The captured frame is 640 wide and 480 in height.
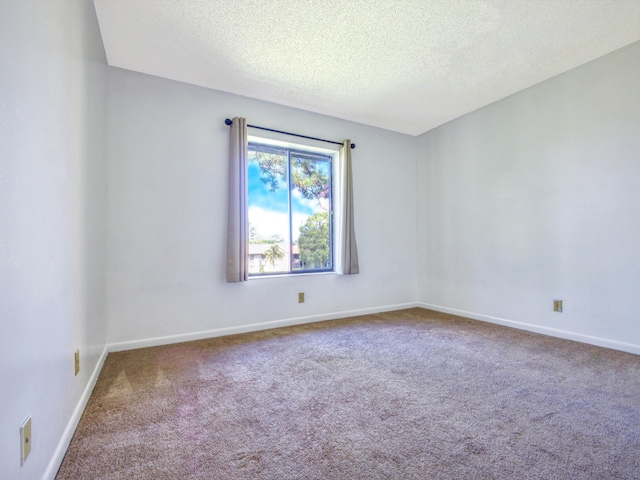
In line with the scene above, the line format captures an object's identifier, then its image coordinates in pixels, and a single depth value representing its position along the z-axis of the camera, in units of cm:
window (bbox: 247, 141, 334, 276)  368
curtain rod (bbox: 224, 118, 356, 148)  337
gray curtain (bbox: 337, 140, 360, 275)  400
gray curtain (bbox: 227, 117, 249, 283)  325
